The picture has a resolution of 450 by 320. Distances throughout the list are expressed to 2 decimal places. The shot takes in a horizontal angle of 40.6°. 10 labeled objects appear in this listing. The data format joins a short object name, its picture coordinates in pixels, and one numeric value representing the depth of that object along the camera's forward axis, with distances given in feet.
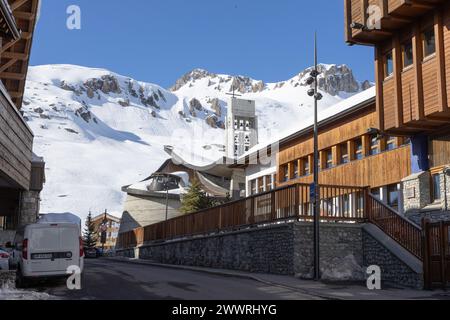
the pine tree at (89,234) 304.93
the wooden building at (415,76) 62.54
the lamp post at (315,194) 63.93
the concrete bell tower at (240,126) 321.32
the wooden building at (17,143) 89.76
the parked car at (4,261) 69.82
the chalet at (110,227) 417.90
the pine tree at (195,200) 202.80
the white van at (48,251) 56.85
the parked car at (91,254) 193.24
